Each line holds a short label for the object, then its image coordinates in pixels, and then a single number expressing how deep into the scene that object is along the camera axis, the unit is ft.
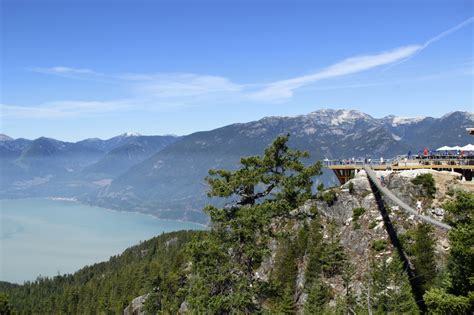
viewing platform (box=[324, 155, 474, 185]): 162.71
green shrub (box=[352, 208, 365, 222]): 160.25
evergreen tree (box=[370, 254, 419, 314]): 123.95
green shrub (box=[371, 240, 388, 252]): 144.87
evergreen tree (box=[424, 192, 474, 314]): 58.54
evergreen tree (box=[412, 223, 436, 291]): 130.82
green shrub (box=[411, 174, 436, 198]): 150.30
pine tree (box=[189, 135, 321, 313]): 73.00
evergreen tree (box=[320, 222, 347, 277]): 153.28
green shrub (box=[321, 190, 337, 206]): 169.46
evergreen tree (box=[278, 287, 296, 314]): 142.03
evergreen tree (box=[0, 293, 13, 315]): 221.87
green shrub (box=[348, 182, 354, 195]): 167.12
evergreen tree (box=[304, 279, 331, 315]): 132.36
